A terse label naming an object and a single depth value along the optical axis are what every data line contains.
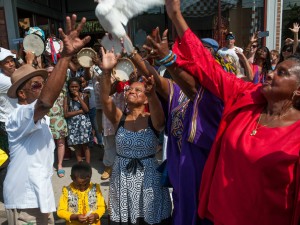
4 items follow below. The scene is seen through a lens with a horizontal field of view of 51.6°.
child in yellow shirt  2.75
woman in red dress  1.57
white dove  1.77
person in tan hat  2.12
